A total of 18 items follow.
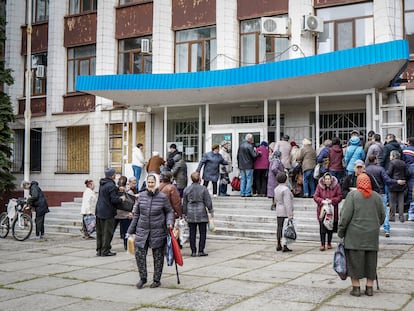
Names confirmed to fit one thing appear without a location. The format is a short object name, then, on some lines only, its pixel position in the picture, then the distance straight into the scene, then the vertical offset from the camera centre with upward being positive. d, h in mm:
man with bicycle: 15930 -1004
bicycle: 15875 -1494
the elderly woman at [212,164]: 16891 +203
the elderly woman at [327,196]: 11781 -538
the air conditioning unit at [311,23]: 19016 +5175
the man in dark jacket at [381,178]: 12320 -149
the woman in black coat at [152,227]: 8508 -902
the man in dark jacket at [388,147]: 13664 +613
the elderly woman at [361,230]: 7574 -835
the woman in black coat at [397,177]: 12680 -128
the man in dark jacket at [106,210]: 12094 -897
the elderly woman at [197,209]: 11773 -833
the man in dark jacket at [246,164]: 16656 +208
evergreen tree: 22205 +1681
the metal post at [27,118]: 21141 +2056
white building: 17469 +3067
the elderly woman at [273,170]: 14789 +24
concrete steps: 12986 -1394
